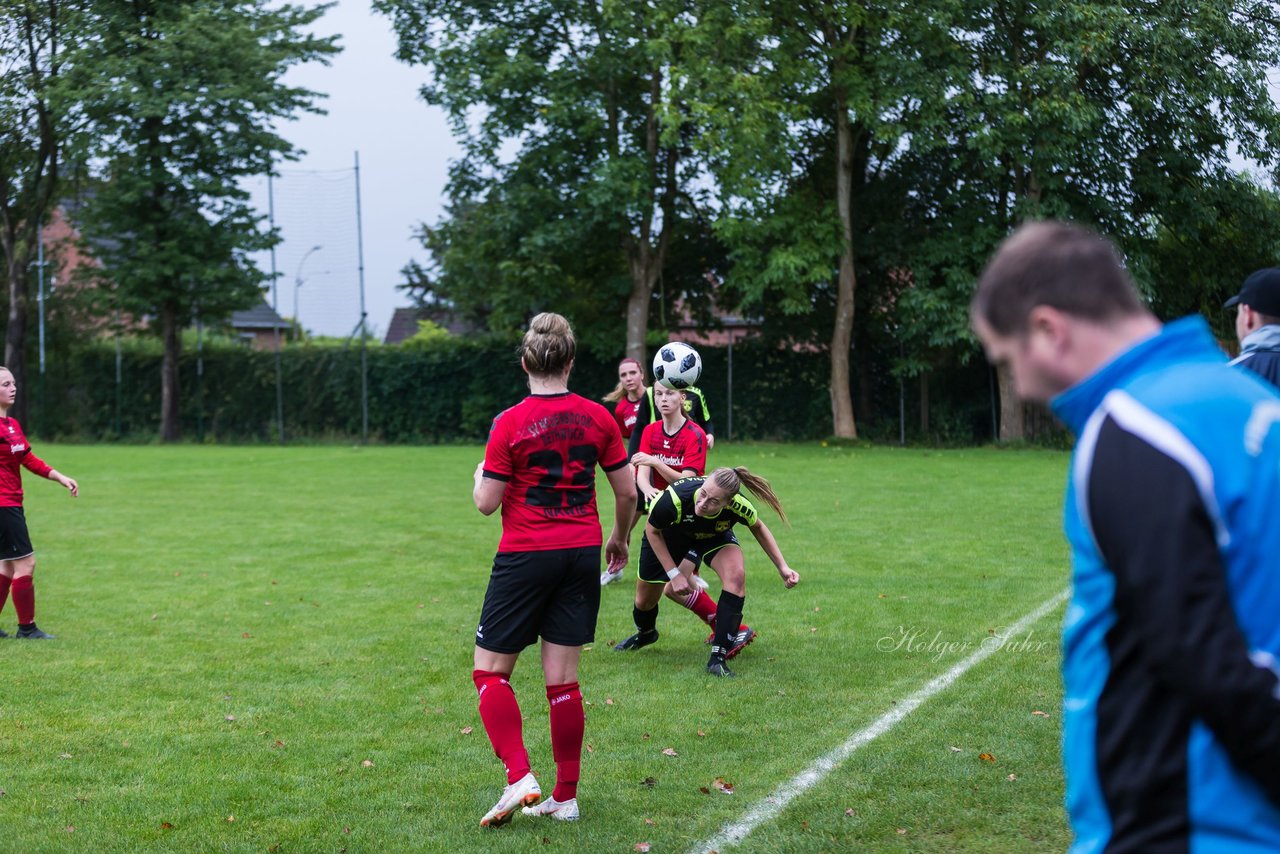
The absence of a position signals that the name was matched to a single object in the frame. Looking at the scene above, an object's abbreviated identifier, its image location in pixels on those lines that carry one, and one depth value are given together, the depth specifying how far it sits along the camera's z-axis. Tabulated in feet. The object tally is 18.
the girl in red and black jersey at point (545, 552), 15.62
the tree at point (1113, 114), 84.48
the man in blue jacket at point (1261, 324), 15.20
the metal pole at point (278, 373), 113.19
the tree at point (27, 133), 113.29
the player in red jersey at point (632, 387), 32.78
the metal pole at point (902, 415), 100.01
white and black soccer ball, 26.91
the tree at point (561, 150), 102.37
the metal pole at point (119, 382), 118.83
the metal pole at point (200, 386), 116.37
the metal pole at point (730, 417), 104.83
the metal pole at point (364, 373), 111.65
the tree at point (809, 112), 89.92
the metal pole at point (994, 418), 98.02
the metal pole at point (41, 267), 118.62
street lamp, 113.87
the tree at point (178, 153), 110.83
